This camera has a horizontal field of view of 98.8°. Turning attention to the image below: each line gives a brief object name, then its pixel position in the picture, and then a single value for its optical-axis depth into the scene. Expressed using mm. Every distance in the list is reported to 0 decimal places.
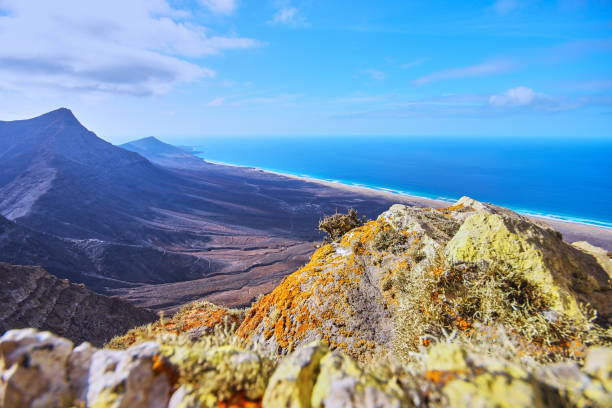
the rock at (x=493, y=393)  1919
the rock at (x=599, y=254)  4355
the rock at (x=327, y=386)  2107
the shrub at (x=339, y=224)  8477
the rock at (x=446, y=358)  2246
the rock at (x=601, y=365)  2232
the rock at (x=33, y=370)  2482
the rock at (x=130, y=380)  2406
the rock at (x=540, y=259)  3670
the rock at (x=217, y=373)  2377
